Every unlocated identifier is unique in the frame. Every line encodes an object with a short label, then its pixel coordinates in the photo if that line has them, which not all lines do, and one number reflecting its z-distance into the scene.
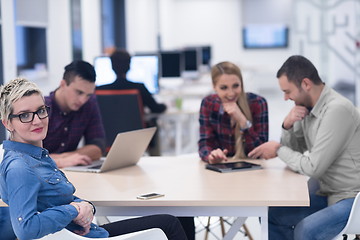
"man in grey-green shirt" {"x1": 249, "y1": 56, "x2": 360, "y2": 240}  2.74
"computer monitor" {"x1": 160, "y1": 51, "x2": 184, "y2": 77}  8.16
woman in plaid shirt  3.50
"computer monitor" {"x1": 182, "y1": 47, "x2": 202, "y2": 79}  9.59
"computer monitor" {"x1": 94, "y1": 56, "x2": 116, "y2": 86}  6.22
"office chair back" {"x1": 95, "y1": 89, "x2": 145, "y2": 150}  5.23
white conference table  2.50
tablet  3.09
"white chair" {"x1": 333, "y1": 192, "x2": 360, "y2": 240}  2.54
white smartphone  2.54
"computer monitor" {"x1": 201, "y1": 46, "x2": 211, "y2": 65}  12.10
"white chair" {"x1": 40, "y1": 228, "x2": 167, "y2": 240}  2.12
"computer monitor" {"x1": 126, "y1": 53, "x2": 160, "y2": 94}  6.49
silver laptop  3.07
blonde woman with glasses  2.02
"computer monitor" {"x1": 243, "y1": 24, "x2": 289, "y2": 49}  15.98
